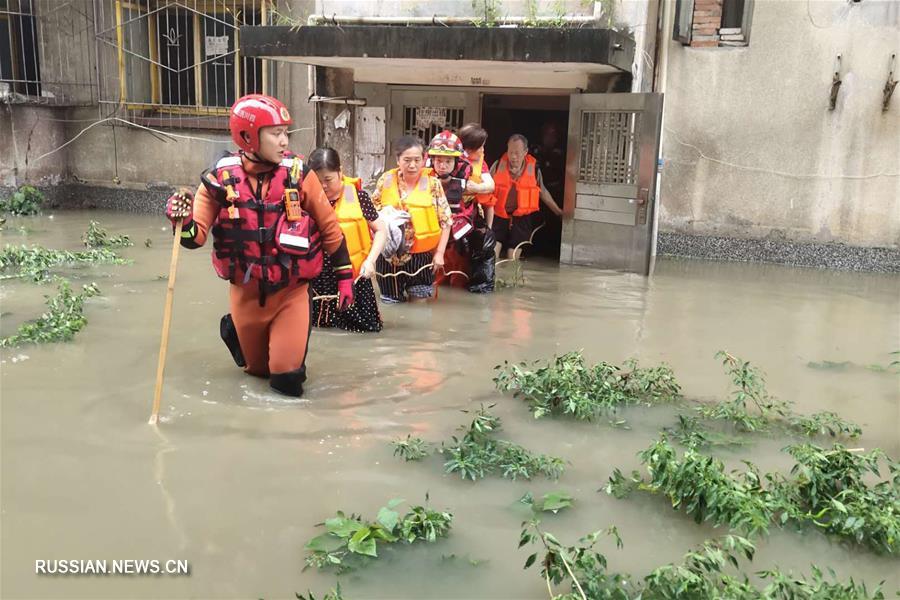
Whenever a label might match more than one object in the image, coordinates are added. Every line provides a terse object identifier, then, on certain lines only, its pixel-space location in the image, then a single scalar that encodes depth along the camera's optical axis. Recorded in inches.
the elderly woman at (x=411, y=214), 277.6
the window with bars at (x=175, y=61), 476.1
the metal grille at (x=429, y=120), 444.5
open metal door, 362.0
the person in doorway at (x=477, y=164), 318.7
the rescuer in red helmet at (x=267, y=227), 179.9
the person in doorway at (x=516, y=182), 366.6
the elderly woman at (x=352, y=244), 239.5
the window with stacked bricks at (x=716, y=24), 394.6
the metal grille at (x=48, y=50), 484.1
